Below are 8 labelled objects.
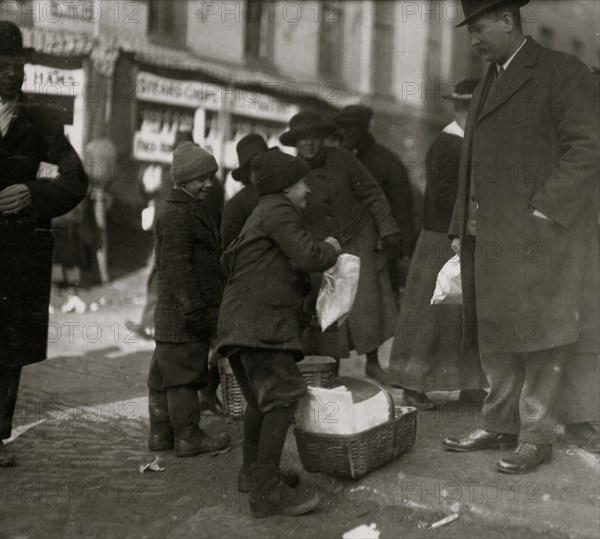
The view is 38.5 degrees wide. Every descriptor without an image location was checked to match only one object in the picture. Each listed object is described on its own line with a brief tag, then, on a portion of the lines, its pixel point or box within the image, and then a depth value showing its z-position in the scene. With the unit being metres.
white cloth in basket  4.18
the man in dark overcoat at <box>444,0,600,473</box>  4.05
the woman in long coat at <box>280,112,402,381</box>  6.17
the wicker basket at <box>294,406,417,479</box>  4.11
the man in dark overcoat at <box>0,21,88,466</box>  4.65
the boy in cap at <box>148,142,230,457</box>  4.74
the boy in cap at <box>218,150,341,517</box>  3.96
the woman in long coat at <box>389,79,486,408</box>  5.37
